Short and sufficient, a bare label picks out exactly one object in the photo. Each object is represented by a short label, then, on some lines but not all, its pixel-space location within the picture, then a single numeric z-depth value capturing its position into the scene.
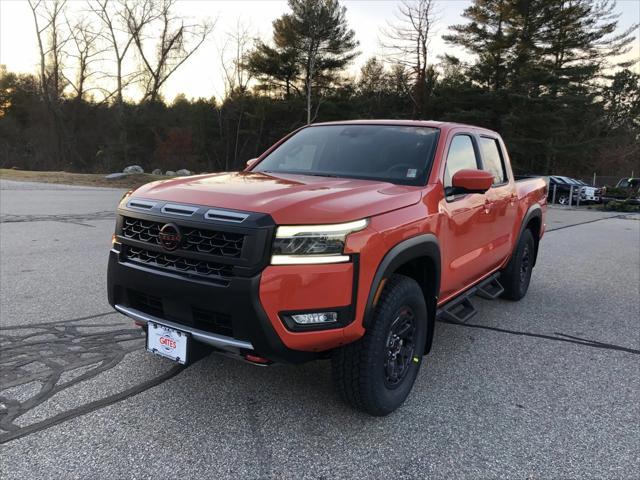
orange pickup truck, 2.45
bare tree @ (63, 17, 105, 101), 41.34
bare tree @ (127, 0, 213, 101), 40.69
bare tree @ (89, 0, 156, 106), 39.77
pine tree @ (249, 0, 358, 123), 38.47
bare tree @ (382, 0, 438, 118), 35.19
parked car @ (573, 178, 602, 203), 25.50
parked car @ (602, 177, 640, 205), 24.46
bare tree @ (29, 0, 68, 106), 40.62
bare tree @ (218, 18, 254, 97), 43.62
